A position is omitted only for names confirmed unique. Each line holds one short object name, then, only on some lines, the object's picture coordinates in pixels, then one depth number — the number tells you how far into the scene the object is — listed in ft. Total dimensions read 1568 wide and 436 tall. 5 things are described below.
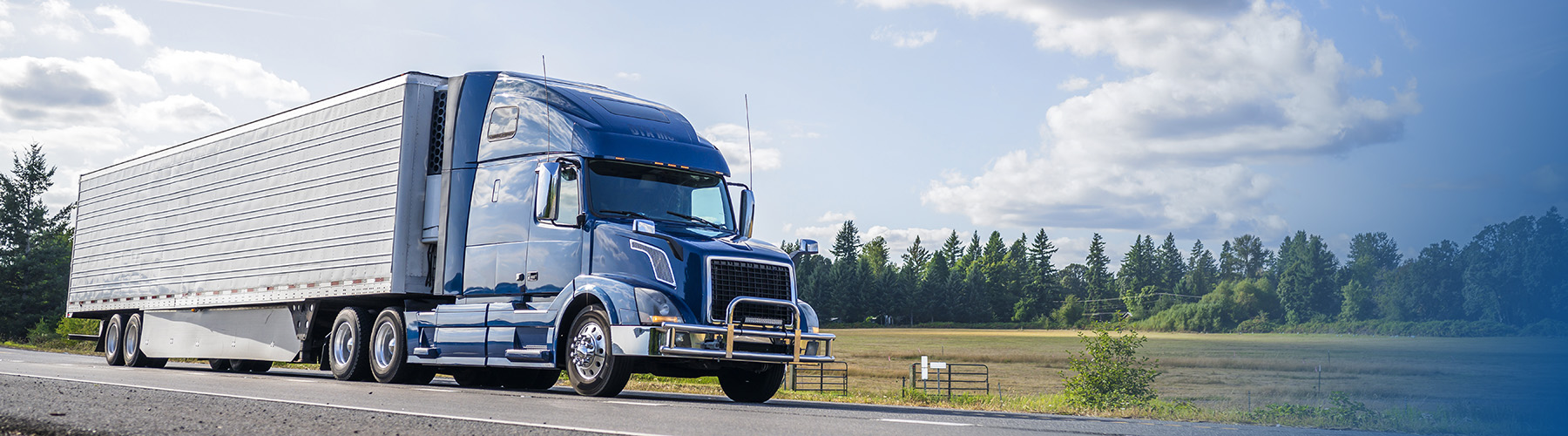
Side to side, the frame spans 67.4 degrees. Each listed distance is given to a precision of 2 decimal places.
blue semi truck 41.06
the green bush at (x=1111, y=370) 96.42
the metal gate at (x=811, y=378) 123.75
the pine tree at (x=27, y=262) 199.85
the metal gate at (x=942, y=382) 113.45
